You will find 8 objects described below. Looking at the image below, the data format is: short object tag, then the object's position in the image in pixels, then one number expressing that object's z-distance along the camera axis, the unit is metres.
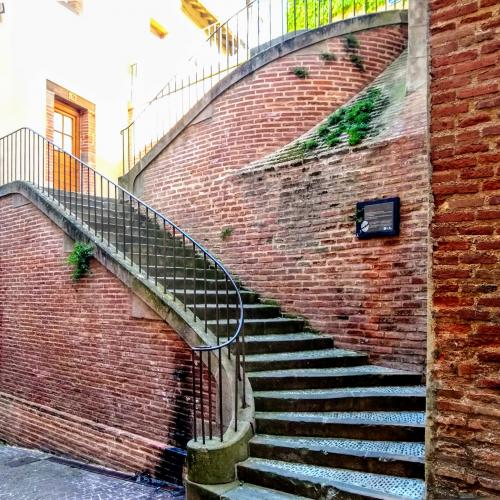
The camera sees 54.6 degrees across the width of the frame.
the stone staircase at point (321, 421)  3.68
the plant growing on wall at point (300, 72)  7.25
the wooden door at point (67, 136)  10.70
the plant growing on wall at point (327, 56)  7.30
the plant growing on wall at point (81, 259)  6.53
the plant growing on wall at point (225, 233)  7.05
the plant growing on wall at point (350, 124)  5.98
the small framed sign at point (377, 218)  5.22
